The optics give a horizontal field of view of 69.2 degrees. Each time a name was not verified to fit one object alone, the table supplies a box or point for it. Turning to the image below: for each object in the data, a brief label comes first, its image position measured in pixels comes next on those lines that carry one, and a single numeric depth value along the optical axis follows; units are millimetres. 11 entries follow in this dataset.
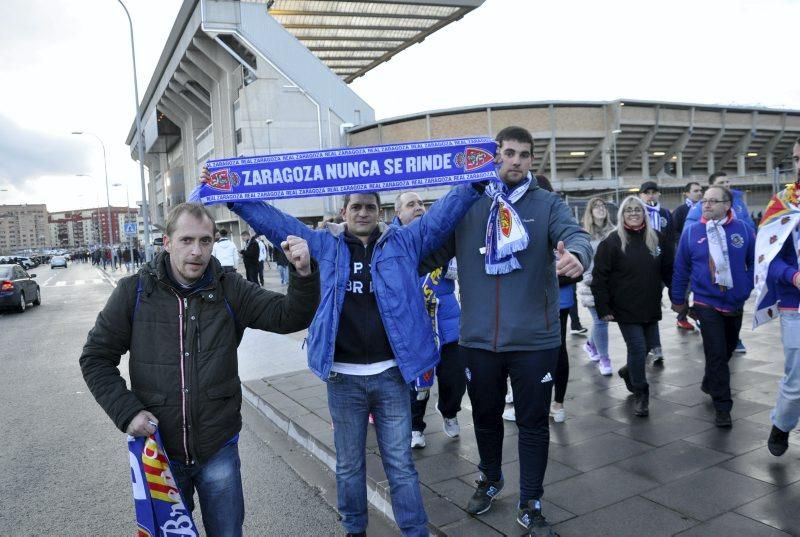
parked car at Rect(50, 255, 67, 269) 58156
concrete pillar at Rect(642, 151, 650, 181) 56562
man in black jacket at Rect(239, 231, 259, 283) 16547
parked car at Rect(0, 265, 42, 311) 16641
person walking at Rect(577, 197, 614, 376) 6330
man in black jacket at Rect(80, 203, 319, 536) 2453
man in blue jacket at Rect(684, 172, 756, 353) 7066
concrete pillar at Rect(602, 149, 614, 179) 54594
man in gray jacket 3184
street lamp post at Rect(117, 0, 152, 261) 23655
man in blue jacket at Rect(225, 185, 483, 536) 3012
